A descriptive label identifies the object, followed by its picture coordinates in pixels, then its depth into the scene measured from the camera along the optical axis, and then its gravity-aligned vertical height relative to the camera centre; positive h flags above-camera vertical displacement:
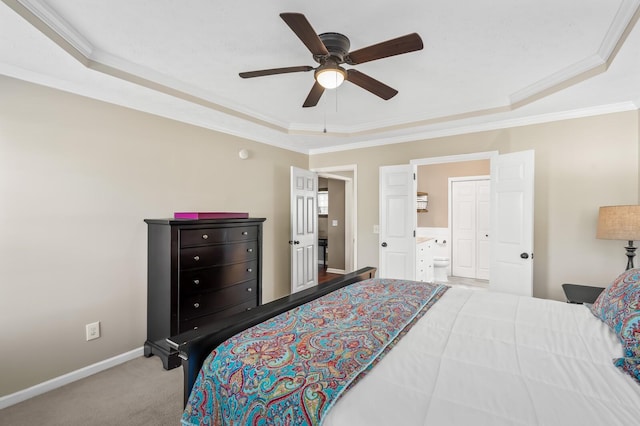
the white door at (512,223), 3.11 -0.09
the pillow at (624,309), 1.18 -0.44
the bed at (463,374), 0.89 -0.57
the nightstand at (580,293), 2.46 -0.67
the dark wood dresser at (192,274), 2.65 -0.58
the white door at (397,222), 3.98 -0.11
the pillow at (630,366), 1.05 -0.54
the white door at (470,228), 5.52 -0.25
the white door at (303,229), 4.38 -0.24
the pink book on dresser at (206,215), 2.82 -0.02
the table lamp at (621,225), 2.45 -0.08
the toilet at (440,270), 5.36 -1.00
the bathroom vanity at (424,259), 4.45 -0.70
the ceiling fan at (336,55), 1.55 +0.92
